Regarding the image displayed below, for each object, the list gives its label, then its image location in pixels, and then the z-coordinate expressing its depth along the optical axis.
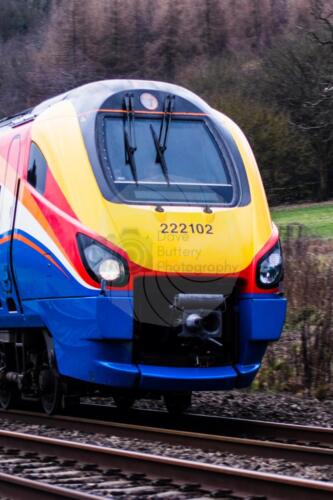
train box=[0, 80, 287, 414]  17.27
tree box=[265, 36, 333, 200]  75.49
